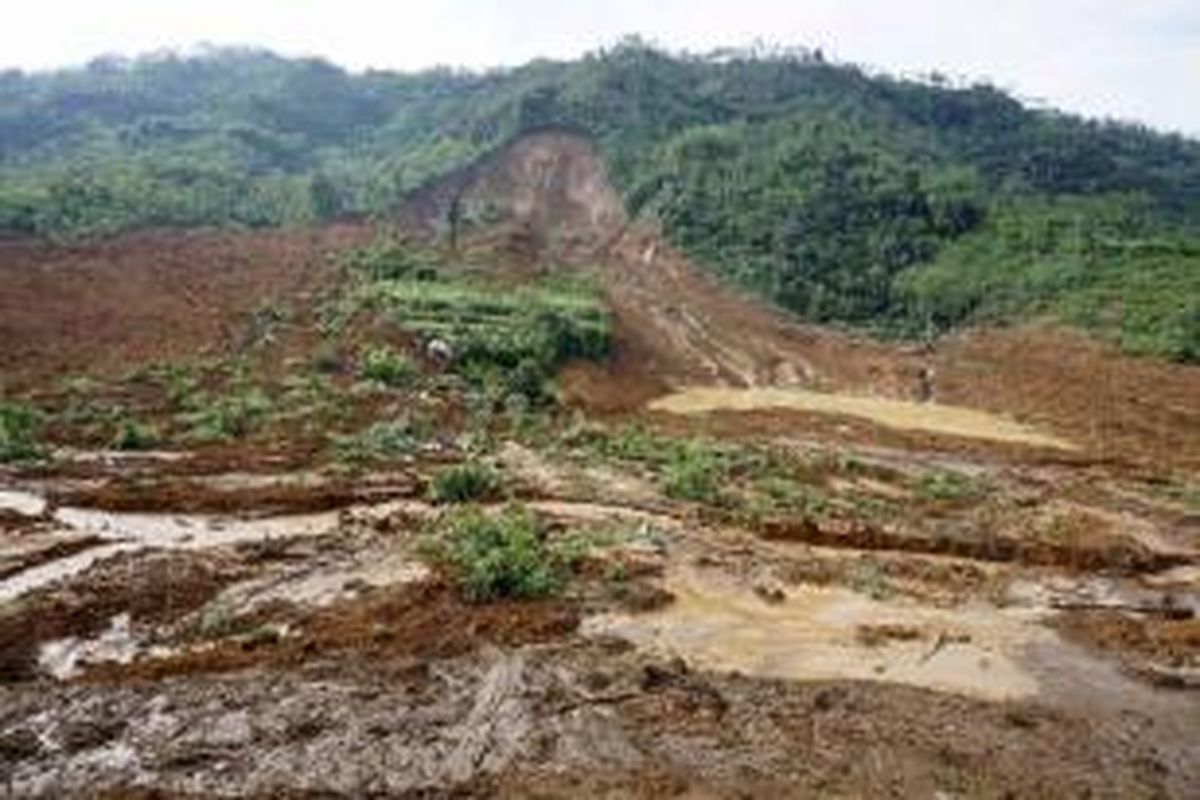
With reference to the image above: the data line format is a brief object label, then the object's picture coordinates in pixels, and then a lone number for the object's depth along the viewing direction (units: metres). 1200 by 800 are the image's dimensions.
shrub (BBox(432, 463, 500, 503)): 27.44
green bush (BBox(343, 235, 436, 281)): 50.34
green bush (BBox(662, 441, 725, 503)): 29.00
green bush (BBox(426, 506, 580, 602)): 21.78
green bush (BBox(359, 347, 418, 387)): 37.41
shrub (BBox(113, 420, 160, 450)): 30.80
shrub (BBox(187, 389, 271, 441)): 32.25
